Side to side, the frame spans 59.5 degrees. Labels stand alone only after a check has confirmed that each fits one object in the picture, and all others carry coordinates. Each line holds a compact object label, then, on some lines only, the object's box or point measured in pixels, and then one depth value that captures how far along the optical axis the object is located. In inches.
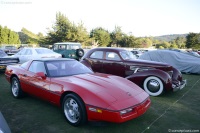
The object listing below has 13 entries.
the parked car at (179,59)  421.2
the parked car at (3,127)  78.6
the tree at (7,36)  1835.1
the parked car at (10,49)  782.4
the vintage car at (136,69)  218.5
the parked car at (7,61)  345.4
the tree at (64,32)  1565.0
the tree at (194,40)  2129.7
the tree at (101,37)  1934.1
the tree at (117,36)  1962.4
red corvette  119.4
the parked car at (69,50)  593.5
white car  414.3
